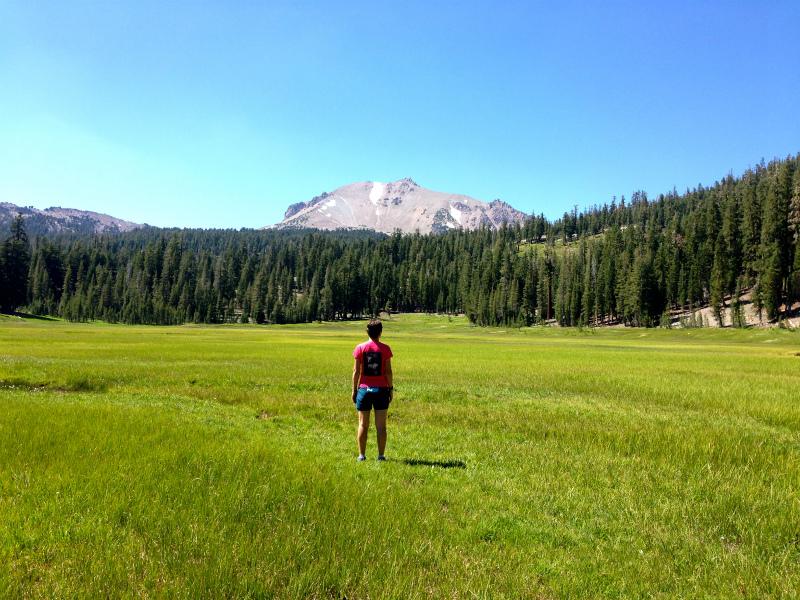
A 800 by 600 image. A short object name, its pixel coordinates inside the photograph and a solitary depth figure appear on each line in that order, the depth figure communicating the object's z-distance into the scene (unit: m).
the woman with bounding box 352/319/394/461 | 9.37
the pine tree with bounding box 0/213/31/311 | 123.81
